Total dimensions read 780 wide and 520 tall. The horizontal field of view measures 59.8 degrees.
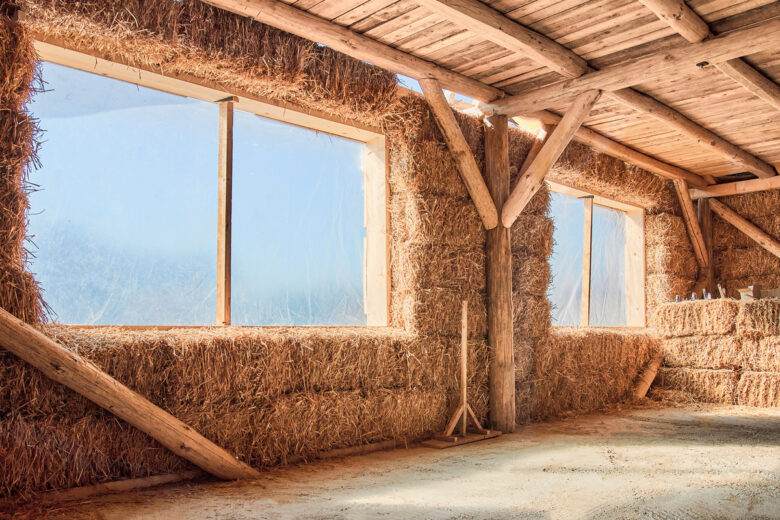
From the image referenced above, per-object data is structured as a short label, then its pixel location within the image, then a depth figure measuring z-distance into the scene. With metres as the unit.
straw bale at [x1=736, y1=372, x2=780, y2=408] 7.18
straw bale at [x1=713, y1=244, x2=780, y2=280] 8.52
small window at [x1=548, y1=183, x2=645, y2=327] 8.26
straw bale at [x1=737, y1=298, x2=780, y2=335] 7.18
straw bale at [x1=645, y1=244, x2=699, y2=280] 8.55
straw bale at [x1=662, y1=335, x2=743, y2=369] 7.42
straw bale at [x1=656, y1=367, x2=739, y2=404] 7.45
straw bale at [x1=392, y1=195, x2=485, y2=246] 5.40
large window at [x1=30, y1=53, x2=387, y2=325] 3.91
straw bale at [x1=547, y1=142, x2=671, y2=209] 7.15
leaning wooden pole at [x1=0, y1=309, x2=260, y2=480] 3.26
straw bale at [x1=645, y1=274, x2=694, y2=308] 8.53
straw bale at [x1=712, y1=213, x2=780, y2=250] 8.38
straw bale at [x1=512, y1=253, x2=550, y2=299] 6.20
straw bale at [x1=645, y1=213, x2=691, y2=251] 8.57
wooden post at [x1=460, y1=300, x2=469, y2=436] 5.38
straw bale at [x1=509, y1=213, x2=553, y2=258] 6.23
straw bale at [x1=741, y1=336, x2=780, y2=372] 7.18
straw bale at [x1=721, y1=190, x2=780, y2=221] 8.36
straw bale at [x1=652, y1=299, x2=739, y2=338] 7.43
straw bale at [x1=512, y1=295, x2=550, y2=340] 6.16
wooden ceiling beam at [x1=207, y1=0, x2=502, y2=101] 4.18
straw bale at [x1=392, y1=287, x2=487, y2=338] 5.33
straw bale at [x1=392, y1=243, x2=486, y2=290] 5.36
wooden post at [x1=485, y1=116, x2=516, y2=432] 5.78
